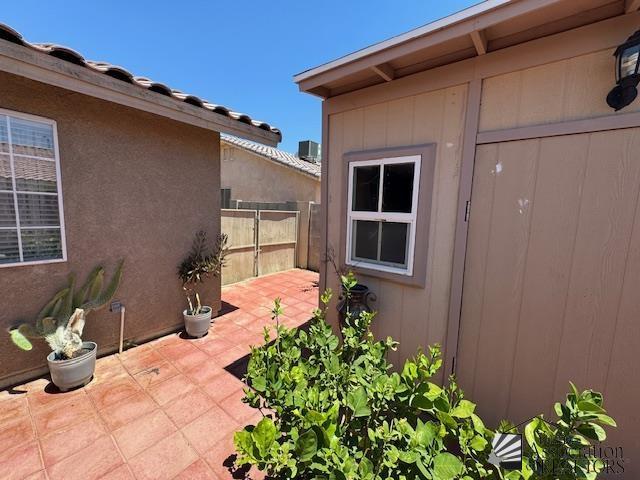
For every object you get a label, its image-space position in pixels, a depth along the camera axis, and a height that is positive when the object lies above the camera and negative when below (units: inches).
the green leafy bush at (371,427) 42.4 -40.3
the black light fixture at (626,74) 58.6 +33.6
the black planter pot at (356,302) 107.9 -37.9
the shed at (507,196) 68.4 +6.3
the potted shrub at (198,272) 157.1 -40.9
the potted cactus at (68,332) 105.8 -53.8
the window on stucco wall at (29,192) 103.8 +3.6
